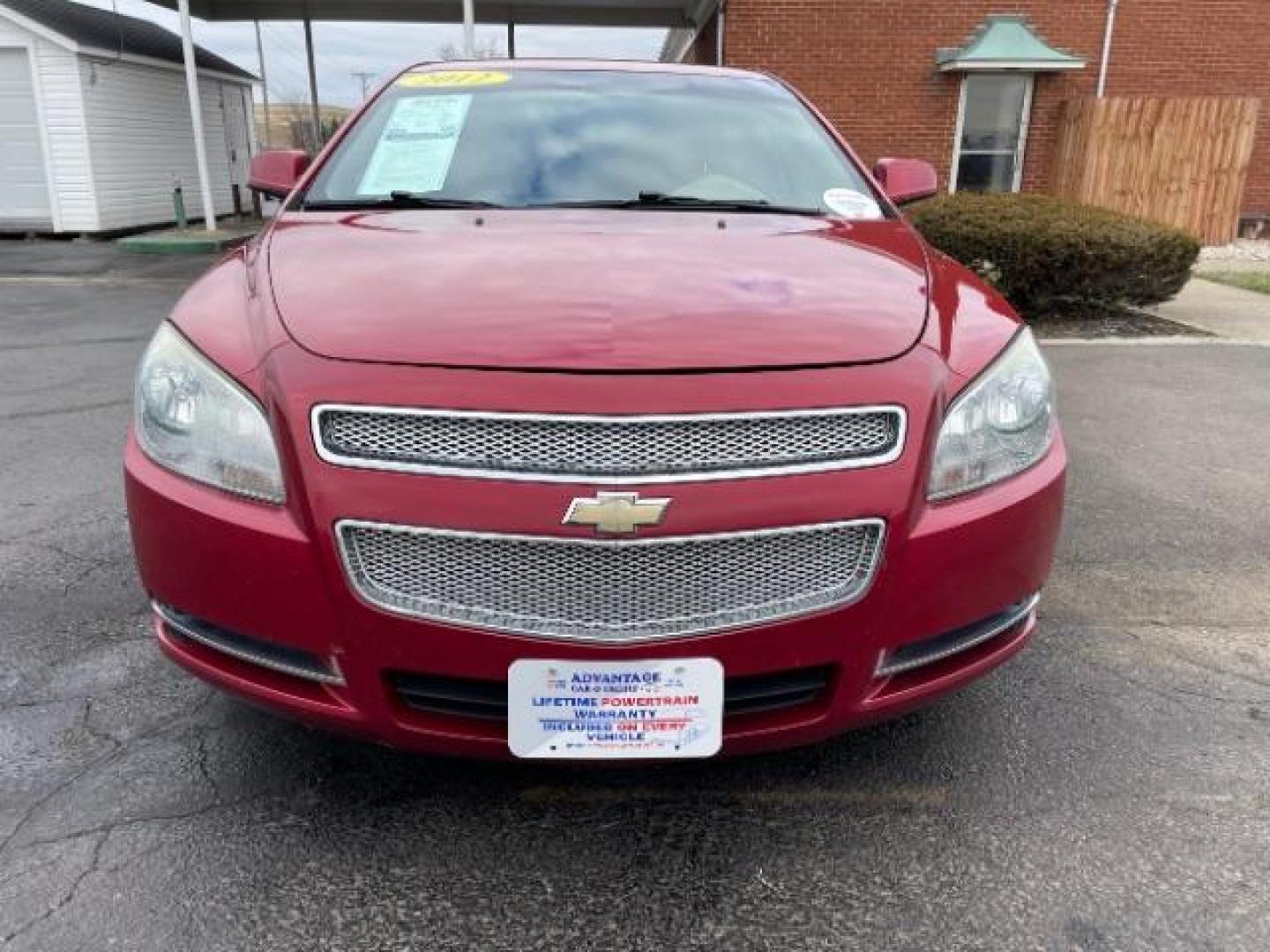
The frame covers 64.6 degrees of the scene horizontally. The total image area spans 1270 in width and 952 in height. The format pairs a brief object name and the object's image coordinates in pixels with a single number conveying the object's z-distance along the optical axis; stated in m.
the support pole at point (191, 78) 12.63
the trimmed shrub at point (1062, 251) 7.50
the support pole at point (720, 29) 12.09
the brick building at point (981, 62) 12.35
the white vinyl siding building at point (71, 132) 14.27
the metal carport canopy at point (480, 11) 15.77
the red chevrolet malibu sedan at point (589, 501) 1.68
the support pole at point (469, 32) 11.79
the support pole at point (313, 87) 16.78
